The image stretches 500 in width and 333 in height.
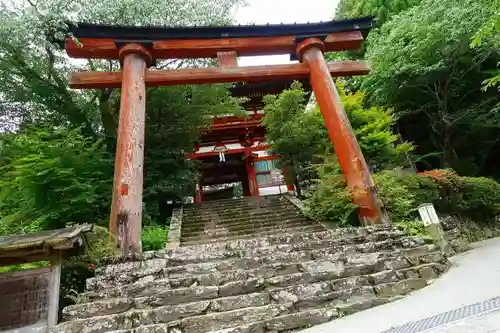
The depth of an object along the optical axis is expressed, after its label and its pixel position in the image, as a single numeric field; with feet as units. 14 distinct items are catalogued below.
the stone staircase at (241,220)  24.32
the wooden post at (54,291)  13.02
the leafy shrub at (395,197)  23.03
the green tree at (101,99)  26.45
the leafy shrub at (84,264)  15.61
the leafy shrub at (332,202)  22.62
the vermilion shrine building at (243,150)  52.70
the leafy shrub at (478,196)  28.12
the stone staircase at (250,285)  11.75
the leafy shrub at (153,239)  20.76
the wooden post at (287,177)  35.88
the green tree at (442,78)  34.06
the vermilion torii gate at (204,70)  19.34
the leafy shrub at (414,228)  20.51
